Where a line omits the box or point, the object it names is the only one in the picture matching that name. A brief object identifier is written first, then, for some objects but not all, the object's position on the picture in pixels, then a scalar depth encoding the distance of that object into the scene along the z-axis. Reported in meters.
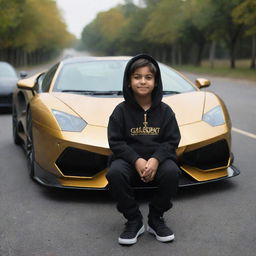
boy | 3.13
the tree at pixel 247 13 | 27.72
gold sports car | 3.90
